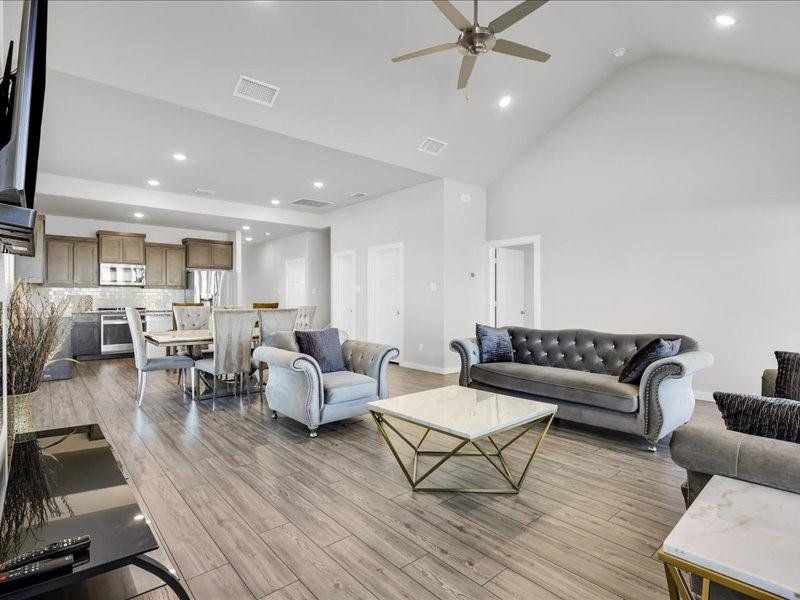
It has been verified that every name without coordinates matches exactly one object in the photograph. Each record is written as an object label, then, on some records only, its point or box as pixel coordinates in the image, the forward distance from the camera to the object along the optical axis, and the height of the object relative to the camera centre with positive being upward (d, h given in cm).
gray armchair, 344 -70
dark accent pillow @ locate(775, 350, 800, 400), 212 -38
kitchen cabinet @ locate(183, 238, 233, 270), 914 +107
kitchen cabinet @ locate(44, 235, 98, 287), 770 +77
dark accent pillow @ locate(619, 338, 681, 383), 333 -43
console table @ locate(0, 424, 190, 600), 98 -59
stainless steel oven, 784 -57
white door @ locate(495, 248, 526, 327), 735 +27
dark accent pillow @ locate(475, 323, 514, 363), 444 -46
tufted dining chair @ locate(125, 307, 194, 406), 454 -59
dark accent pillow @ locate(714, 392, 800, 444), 150 -42
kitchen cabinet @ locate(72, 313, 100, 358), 763 -59
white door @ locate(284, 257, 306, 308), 1024 +48
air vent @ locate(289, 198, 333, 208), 799 +193
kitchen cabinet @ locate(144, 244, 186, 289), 871 +77
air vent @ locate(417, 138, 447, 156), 580 +218
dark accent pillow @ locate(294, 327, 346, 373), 402 -44
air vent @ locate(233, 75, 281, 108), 423 +218
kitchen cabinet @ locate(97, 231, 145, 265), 809 +108
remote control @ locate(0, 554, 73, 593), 86 -57
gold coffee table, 232 -68
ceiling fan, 295 +205
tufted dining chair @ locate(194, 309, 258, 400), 451 -44
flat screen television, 92 +42
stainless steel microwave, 820 +55
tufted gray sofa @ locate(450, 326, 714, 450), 318 -67
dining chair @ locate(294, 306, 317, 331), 588 -22
